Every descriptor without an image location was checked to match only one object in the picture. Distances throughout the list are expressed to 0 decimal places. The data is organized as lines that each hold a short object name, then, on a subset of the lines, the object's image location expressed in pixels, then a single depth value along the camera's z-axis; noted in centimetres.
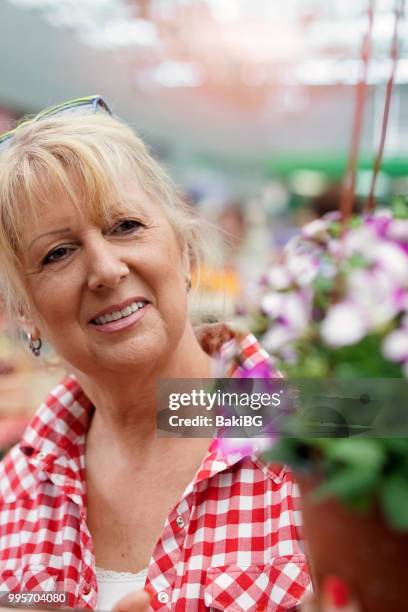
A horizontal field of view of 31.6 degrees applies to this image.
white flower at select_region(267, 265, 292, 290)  69
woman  82
